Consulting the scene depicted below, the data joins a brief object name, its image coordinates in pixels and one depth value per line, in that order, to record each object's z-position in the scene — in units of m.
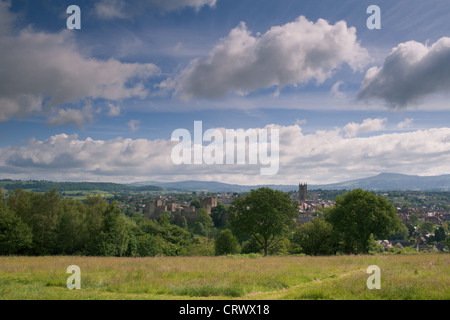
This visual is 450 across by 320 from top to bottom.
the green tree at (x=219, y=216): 151.12
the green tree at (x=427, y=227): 152.00
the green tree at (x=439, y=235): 118.88
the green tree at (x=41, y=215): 36.66
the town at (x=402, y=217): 119.59
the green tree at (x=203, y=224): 117.38
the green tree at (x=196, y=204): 181.73
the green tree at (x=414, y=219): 178.48
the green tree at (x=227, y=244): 51.84
